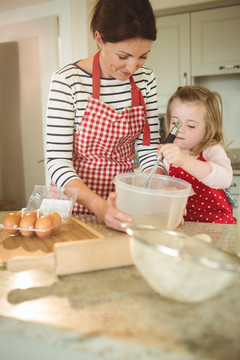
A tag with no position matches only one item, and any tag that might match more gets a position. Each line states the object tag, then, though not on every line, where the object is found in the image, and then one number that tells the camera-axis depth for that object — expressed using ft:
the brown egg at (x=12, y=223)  2.87
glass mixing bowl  1.59
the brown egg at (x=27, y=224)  2.81
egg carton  3.26
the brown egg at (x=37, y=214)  3.00
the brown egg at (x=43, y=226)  2.77
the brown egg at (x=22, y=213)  3.09
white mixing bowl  2.73
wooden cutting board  2.55
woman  3.23
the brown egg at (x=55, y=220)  2.92
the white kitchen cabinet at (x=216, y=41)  8.91
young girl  4.13
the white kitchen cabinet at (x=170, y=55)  9.42
